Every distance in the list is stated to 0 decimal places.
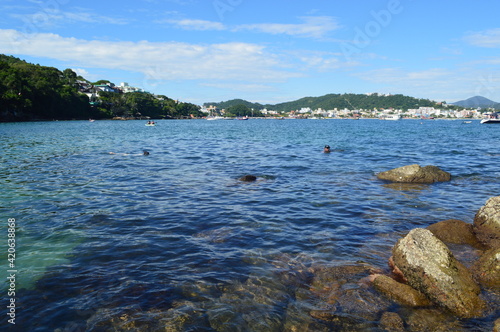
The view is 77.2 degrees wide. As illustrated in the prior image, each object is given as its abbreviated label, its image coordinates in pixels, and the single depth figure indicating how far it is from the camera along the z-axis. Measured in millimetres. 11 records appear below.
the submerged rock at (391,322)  5973
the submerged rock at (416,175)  19312
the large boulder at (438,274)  6594
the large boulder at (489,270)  7566
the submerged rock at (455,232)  10086
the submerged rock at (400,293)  6801
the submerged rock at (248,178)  19922
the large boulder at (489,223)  9641
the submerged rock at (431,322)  5961
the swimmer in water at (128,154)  32147
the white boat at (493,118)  136125
